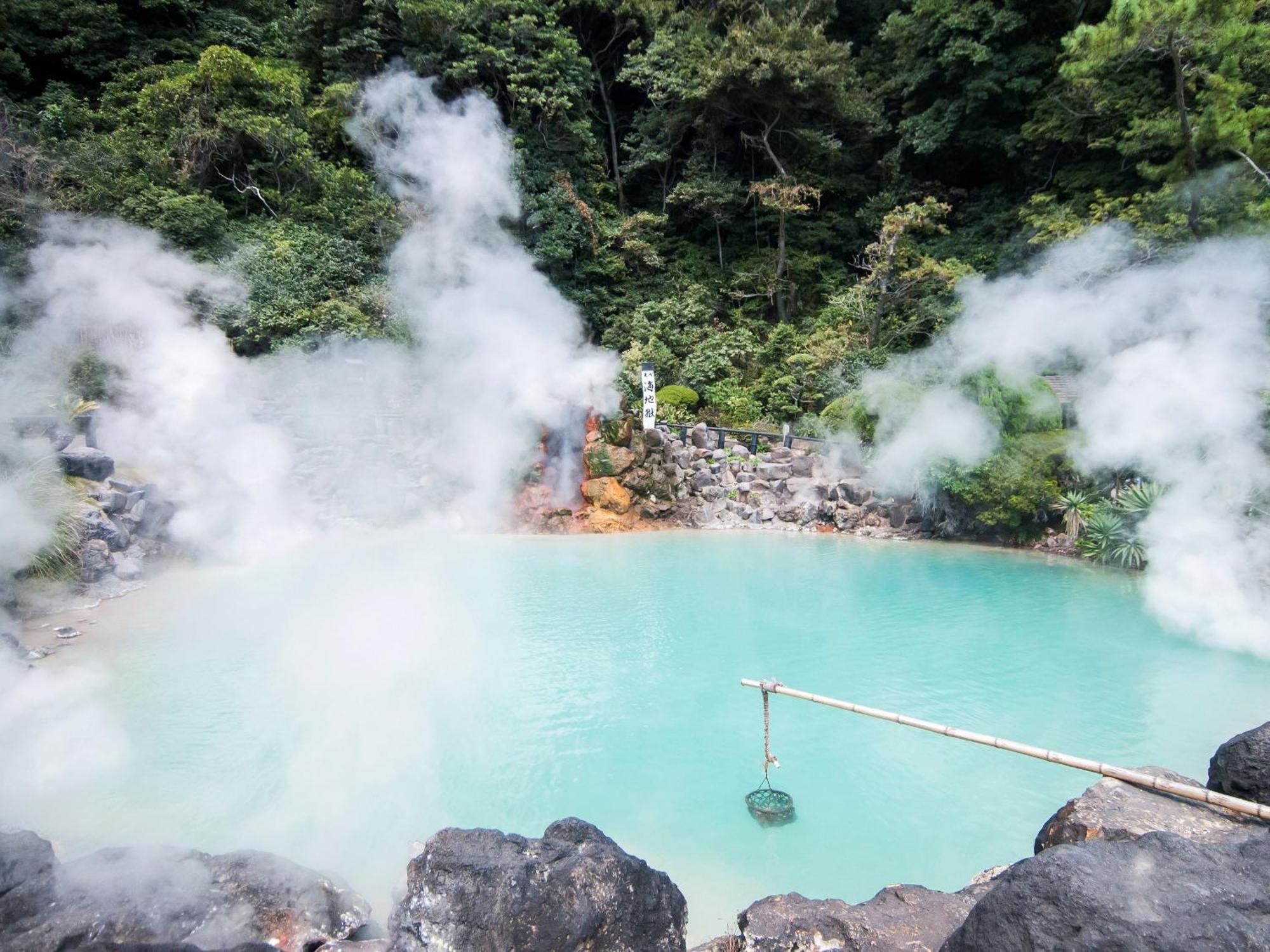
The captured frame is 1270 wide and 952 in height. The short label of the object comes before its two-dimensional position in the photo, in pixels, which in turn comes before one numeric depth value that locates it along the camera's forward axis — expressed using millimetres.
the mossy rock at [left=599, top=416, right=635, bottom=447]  11133
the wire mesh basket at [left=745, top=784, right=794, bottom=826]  3871
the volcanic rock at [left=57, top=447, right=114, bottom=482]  8148
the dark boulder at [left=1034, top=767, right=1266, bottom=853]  2627
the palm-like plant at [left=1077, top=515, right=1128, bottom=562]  8203
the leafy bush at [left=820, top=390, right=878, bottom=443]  11070
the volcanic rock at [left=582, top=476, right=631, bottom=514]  10758
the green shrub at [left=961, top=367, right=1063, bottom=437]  9344
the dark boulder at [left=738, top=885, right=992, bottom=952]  2424
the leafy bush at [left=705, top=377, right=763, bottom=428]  13359
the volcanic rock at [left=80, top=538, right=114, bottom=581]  7324
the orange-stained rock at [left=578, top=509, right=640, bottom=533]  10516
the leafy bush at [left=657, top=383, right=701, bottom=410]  13500
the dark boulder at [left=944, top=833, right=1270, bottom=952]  1610
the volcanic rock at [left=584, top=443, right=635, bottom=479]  10945
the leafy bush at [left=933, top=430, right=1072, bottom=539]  9000
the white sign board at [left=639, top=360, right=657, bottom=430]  10984
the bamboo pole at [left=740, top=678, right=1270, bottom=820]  2641
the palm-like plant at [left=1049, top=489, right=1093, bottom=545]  8781
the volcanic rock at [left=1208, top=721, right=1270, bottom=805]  2770
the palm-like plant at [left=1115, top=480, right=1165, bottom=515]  7875
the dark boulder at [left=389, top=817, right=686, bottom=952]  2424
